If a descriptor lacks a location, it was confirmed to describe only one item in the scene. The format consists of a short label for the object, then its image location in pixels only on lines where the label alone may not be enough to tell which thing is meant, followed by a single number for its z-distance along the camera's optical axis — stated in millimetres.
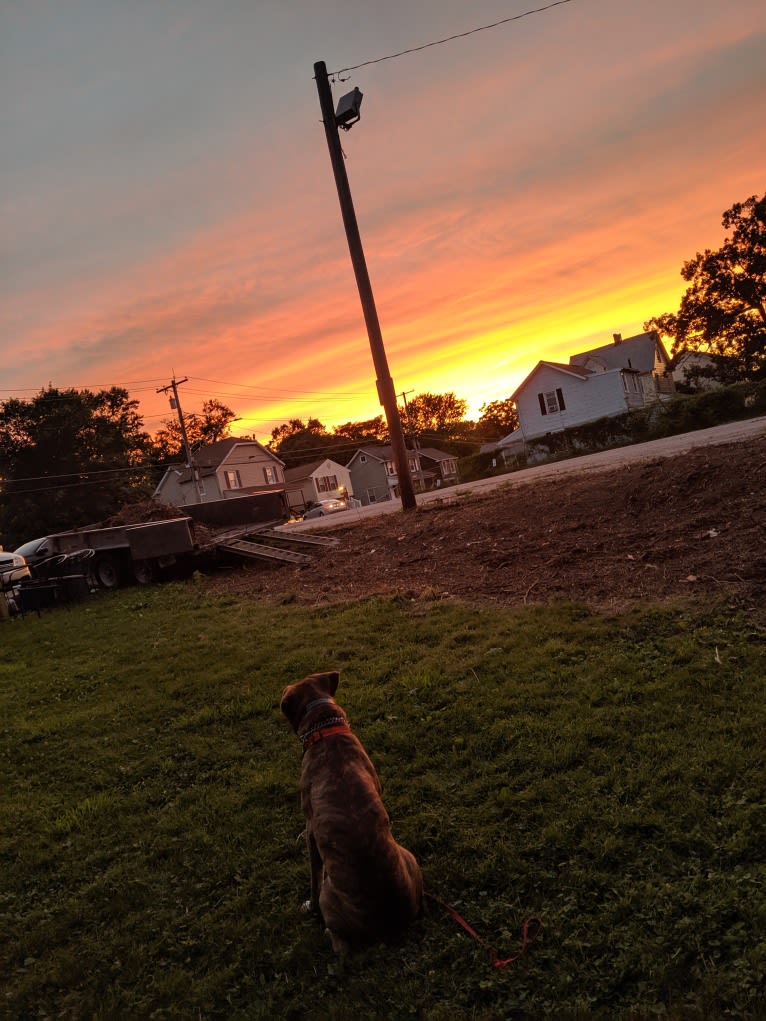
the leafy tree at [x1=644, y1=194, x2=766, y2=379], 49875
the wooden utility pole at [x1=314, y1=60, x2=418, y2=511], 14602
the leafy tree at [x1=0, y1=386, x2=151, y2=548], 51031
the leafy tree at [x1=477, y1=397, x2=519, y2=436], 110938
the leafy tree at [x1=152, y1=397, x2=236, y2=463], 82250
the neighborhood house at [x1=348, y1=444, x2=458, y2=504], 79125
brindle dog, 2900
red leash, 2809
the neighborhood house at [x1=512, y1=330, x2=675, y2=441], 49625
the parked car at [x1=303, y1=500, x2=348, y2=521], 45288
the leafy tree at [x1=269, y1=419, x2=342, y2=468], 93688
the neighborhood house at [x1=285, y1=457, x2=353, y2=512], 72438
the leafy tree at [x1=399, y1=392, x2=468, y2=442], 113562
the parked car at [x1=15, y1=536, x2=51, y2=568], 15355
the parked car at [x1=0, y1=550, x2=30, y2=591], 14482
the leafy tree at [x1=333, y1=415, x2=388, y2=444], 108812
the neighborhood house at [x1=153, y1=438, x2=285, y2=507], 61312
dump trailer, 13289
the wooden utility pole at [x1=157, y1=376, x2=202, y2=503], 54262
